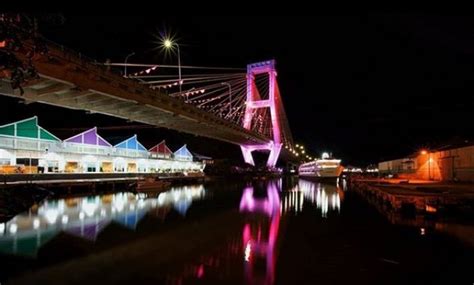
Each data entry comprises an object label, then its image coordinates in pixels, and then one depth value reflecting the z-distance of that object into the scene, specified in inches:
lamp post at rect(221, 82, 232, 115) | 2569.9
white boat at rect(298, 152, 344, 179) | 2413.1
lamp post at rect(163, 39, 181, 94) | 1216.7
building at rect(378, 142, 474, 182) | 1089.4
